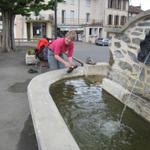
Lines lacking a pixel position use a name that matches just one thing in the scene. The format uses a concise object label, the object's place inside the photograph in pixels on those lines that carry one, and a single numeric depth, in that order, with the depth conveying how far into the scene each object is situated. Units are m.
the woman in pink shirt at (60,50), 4.38
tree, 11.98
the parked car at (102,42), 25.51
